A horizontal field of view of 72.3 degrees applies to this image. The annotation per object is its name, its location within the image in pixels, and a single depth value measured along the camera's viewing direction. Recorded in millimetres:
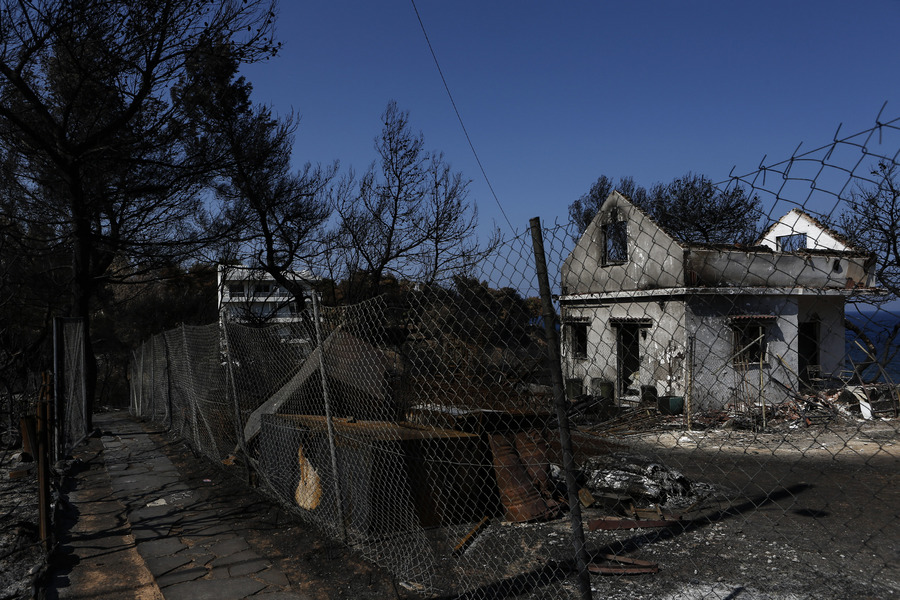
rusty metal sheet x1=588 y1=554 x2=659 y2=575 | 4223
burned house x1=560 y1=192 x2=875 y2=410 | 12484
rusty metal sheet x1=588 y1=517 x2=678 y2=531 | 5172
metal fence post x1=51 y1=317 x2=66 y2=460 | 7322
